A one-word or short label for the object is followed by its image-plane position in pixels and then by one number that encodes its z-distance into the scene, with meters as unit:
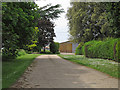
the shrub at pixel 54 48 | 47.03
